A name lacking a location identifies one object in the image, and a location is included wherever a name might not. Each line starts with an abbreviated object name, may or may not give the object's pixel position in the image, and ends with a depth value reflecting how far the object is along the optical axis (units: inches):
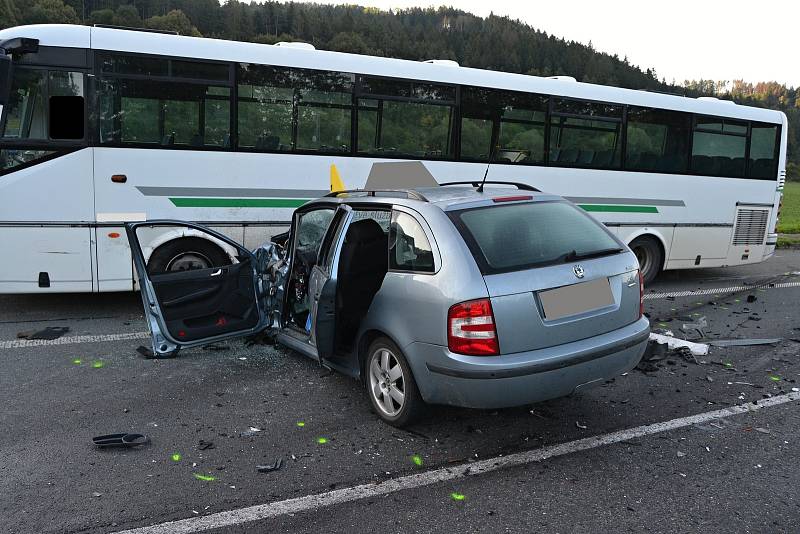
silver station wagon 146.4
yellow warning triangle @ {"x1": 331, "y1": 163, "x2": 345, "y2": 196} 325.4
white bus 273.9
